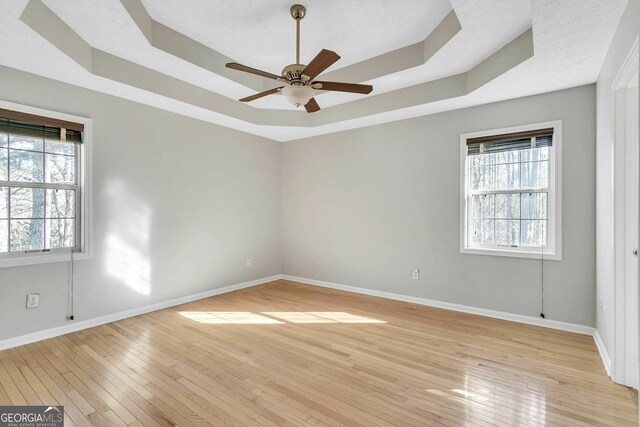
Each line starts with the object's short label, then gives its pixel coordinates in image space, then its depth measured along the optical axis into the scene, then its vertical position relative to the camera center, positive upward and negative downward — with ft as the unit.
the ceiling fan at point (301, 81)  7.58 +3.46
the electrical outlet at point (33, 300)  9.81 -2.73
